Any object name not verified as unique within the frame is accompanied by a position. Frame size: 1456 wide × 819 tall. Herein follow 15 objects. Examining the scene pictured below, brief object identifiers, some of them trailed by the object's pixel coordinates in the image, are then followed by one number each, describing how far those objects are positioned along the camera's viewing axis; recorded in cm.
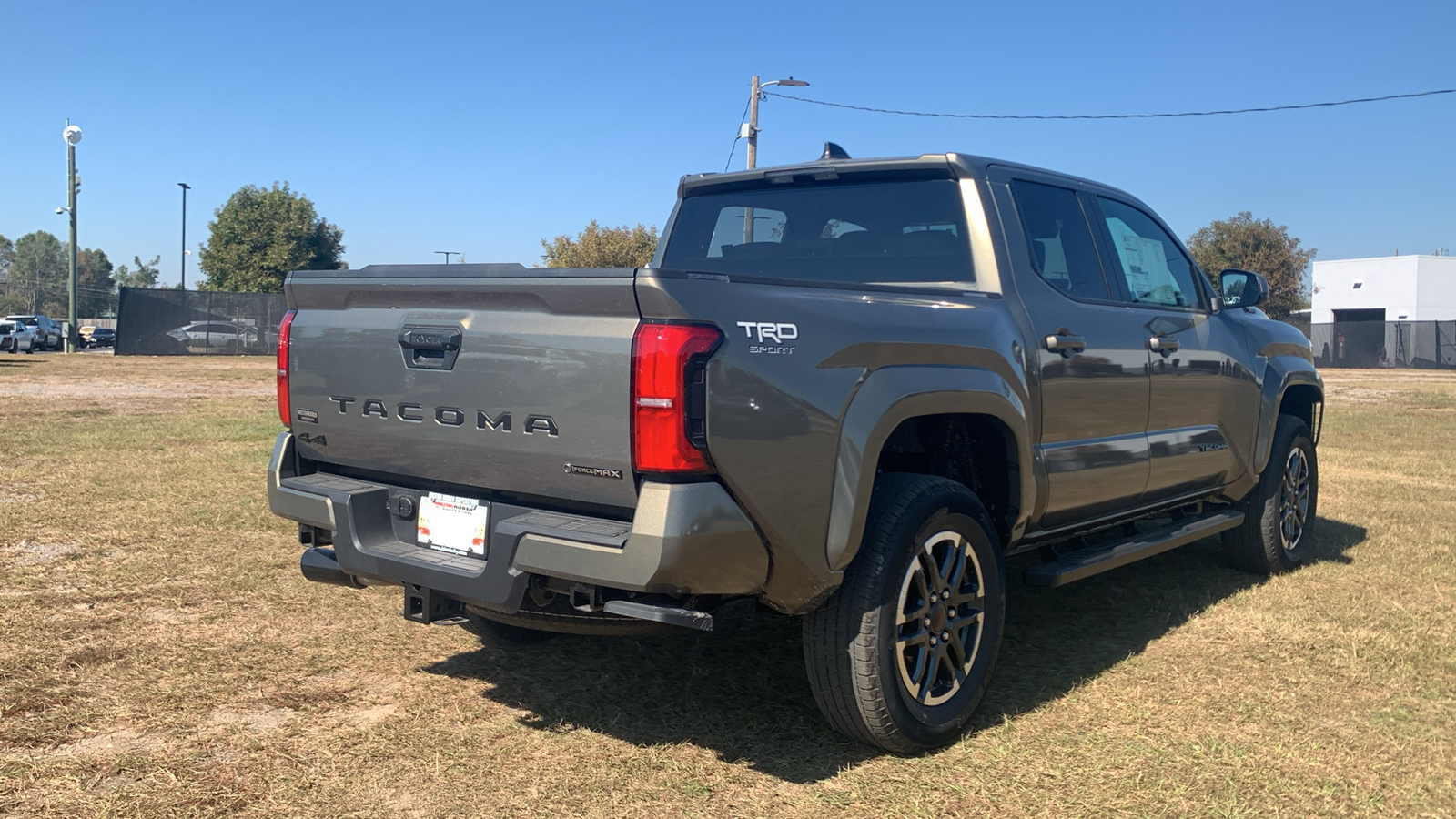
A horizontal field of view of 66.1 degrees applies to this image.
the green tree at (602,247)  4231
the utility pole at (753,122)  2621
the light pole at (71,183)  3428
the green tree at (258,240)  6034
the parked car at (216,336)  3422
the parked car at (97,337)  4588
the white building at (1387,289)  5481
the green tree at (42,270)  12675
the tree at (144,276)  12669
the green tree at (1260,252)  5447
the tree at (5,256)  14254
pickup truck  292
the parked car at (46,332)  3931
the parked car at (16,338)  3619
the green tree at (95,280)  10831
